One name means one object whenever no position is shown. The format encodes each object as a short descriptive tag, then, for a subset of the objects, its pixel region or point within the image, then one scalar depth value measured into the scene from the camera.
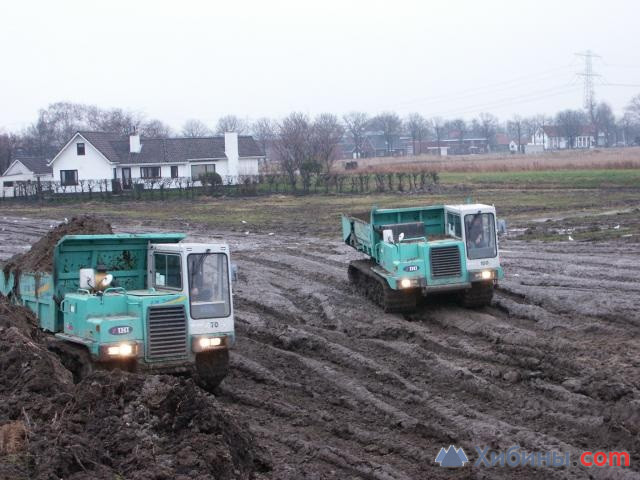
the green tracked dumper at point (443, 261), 18.95
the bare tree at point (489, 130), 176.50
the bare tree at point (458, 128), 178.05
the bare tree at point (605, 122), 168.62
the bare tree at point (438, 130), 169.57
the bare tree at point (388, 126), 156.38
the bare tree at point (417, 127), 163.73
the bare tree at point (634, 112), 169.34
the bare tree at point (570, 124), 156.62
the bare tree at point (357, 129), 144.50
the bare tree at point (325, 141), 70.31
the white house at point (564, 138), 162.25
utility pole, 114.69
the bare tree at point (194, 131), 149.62
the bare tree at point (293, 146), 61.19
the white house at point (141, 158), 67.38
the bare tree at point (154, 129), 120.62
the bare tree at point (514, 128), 167.62
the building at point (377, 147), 155.00
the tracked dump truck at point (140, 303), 12.79
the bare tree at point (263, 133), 126.31
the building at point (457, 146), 168.75
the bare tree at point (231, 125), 149.50
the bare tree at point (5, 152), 84.38
